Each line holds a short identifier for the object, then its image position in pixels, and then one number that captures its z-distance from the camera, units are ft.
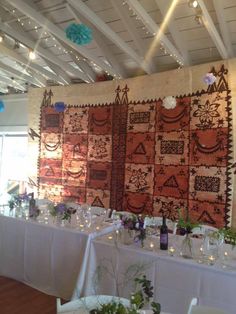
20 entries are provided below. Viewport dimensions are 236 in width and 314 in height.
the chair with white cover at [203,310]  4.99
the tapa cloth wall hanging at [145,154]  13.73
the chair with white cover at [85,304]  5.25
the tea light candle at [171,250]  8.36
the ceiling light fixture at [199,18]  10.16
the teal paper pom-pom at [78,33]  9.24
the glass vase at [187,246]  8.36
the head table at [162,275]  7.25
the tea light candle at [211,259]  7.63
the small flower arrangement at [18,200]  12.85
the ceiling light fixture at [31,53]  14.85
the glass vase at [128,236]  9.23
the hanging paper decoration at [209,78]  12.25
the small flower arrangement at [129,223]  9.15
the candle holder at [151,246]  8.75
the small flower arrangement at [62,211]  11.21
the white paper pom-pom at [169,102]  14.27
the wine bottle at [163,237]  8.72
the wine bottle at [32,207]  12.24
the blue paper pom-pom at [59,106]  17.21
